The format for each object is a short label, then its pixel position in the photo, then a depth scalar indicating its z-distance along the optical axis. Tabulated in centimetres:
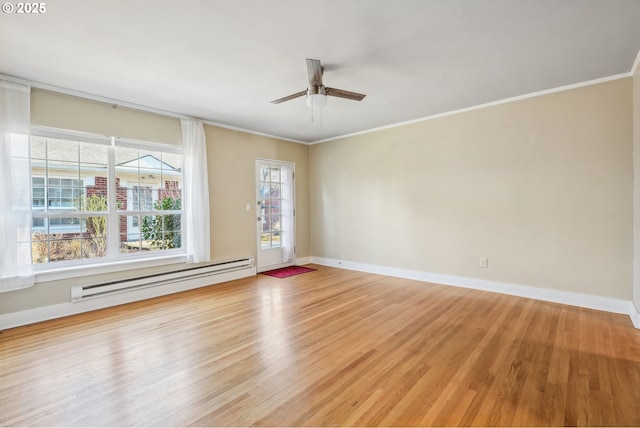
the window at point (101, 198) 348
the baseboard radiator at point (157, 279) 364
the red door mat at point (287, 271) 550
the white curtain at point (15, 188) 308
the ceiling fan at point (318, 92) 289
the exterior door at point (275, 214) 574
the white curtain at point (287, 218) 619
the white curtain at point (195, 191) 456
